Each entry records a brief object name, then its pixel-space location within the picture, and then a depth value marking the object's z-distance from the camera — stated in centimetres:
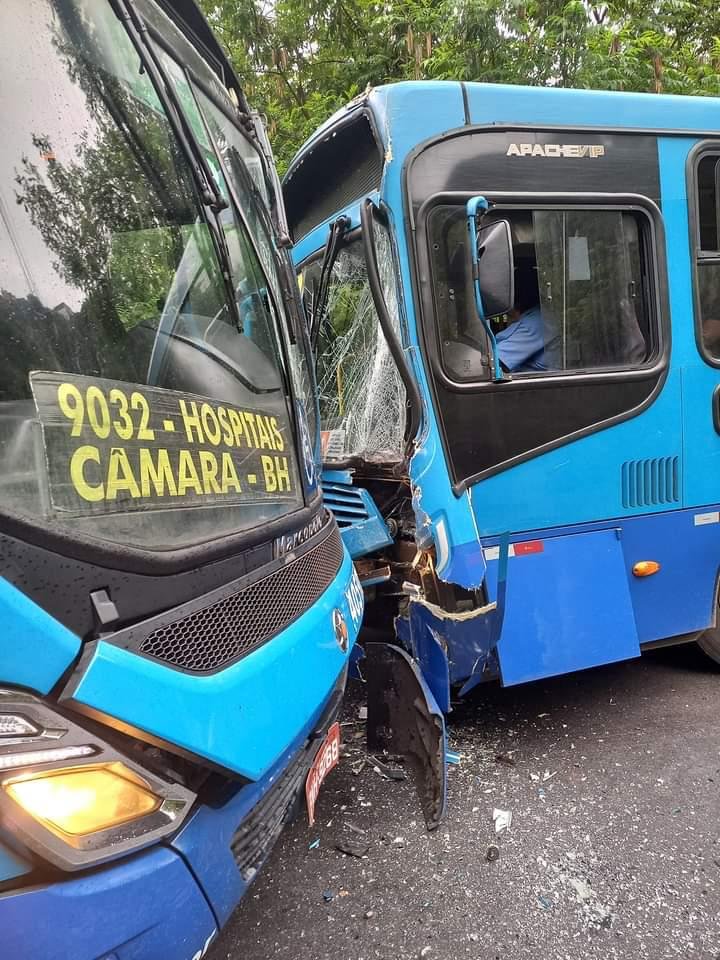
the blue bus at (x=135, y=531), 117
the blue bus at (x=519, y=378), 280
